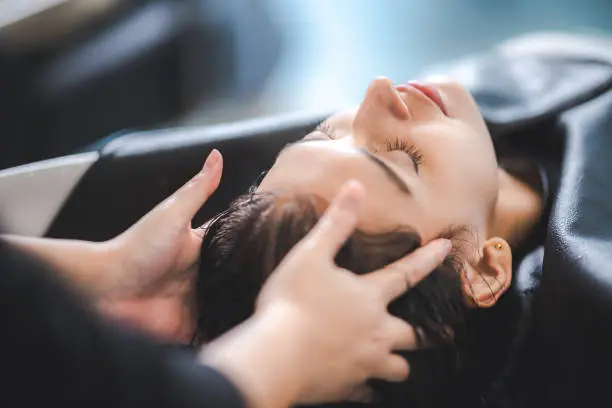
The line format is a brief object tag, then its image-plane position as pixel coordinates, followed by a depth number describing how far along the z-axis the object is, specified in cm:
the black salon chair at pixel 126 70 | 102
